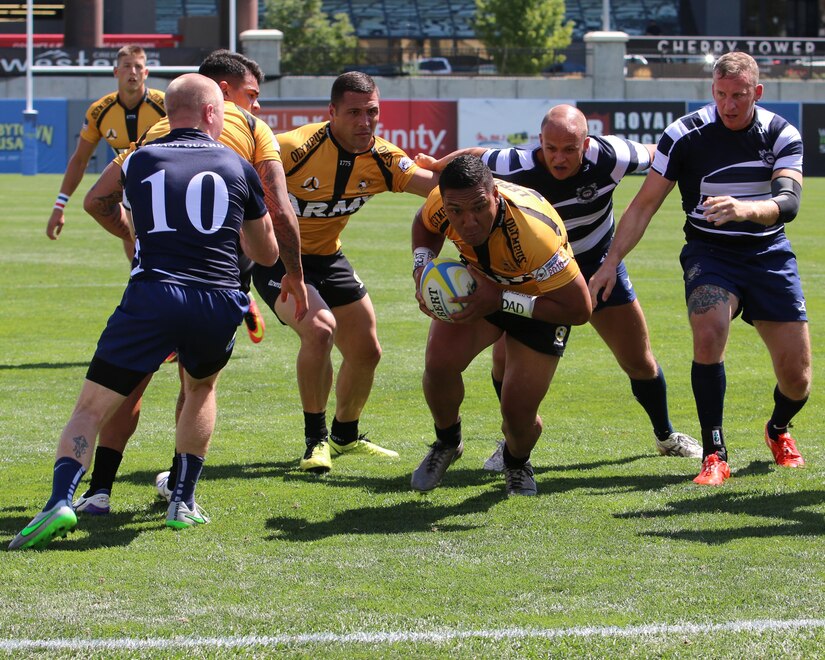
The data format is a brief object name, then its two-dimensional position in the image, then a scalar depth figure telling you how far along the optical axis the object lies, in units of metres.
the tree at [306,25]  58.69
